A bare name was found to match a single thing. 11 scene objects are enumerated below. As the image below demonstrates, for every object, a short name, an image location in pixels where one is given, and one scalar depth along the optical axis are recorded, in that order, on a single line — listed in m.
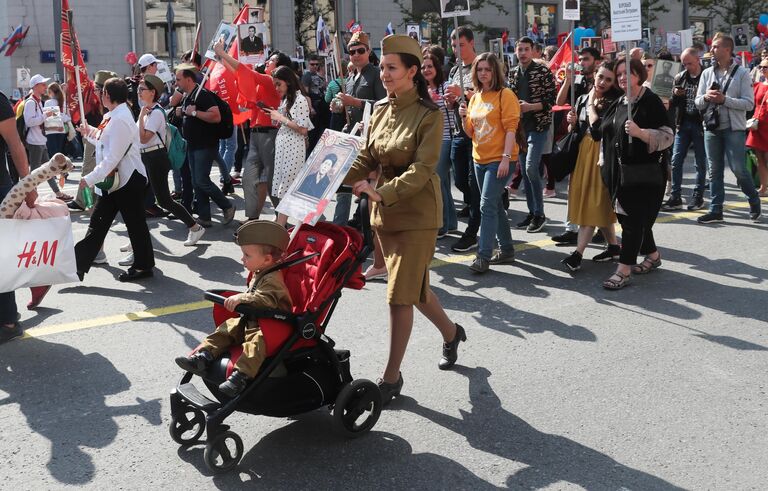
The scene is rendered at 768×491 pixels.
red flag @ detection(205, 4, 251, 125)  10.27
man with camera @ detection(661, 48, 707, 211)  10.46
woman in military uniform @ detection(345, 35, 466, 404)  4.54
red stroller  3.97
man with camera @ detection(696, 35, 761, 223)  9.56
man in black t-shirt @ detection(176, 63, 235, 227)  9.75
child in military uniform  3.93
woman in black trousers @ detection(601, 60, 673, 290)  6.89
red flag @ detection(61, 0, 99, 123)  7.89
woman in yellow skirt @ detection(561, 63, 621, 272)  7.50
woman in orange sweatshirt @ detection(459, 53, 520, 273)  7.46
